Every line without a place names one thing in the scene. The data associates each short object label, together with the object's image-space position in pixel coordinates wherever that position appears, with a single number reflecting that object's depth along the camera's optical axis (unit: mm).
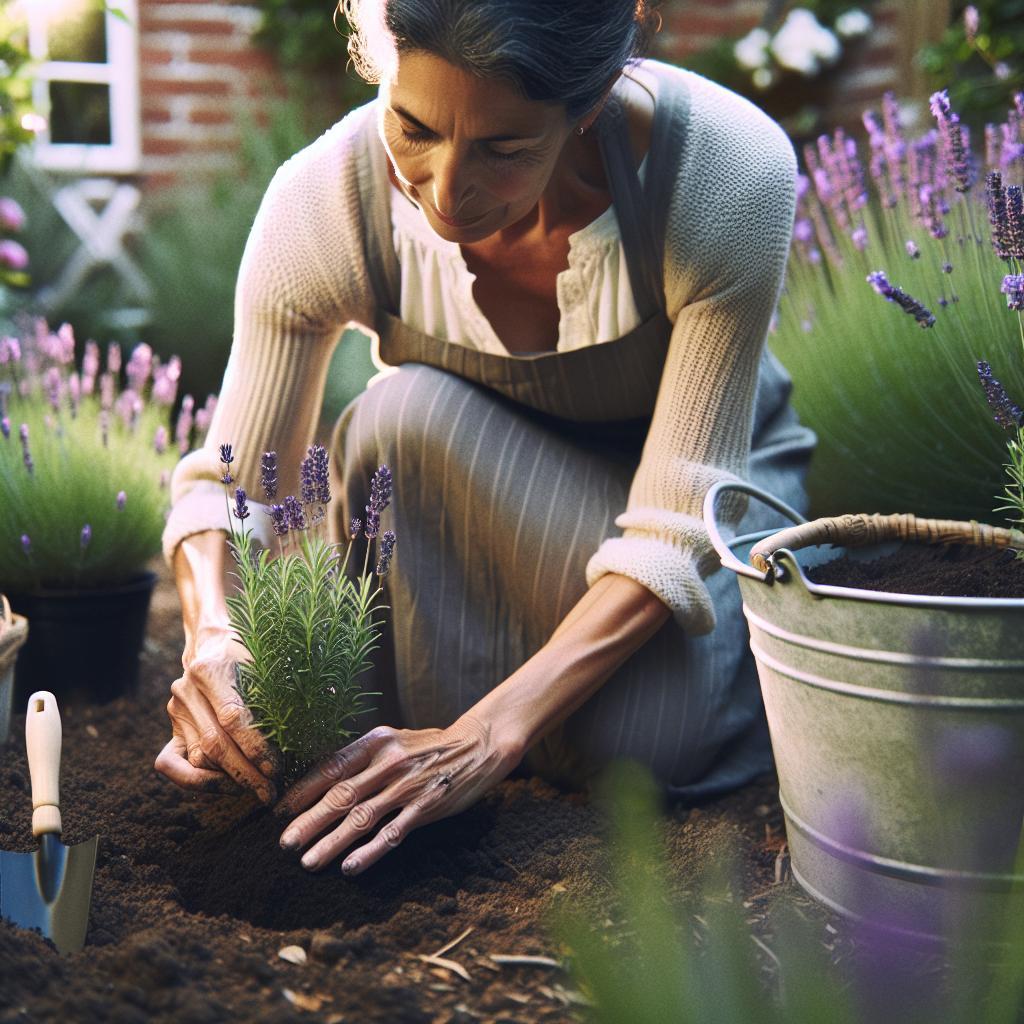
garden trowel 1543
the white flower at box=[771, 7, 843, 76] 5246
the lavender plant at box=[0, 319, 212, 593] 2623
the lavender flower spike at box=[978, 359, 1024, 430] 1715
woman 1993
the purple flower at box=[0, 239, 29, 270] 3938
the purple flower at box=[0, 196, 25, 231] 4070
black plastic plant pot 2664
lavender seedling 1725
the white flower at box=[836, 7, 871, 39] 5215
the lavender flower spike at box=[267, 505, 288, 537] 1709
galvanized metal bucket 1437
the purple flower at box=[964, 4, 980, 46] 2719
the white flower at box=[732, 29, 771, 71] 5391
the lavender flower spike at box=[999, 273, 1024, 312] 1651
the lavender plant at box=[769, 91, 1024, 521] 2104
